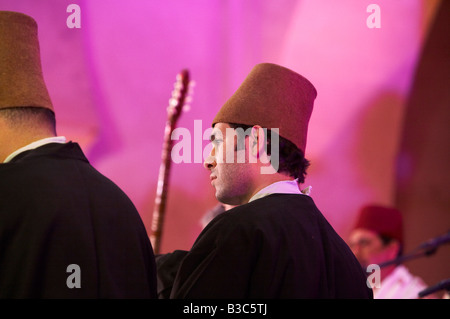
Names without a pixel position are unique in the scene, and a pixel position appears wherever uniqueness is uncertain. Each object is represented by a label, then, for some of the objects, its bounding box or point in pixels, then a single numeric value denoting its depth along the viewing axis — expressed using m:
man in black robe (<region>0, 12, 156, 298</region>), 5.12
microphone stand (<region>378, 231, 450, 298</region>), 5.72
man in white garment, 6.55
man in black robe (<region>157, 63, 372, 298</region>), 5.20
